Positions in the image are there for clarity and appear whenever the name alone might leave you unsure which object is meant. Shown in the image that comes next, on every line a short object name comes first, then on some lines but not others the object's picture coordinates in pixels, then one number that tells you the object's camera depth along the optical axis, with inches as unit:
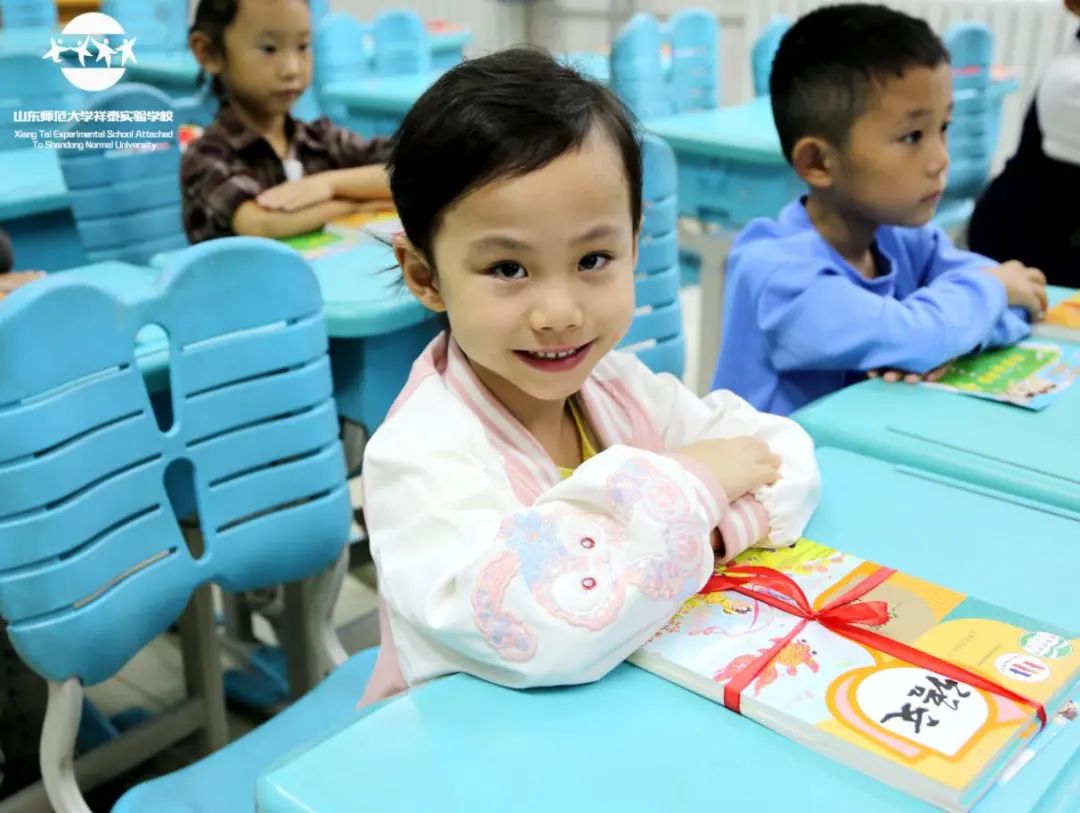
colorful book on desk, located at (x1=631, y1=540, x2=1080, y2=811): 25.8
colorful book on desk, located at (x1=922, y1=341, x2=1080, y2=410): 49.5
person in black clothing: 81.4
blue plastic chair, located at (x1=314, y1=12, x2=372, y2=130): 155.9
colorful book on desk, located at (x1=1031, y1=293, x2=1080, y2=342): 58.0
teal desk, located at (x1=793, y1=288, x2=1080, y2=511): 41.8
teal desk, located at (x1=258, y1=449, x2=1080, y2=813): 25.0
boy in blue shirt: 53.4
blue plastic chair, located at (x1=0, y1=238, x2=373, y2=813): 39.4
